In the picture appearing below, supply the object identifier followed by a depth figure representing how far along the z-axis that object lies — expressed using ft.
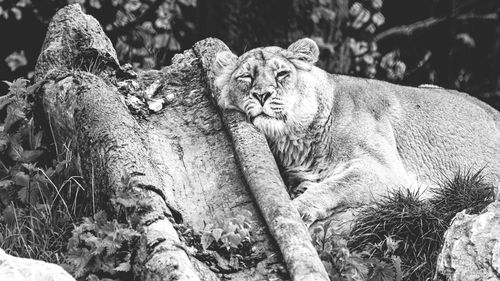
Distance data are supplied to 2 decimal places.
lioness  53.57
